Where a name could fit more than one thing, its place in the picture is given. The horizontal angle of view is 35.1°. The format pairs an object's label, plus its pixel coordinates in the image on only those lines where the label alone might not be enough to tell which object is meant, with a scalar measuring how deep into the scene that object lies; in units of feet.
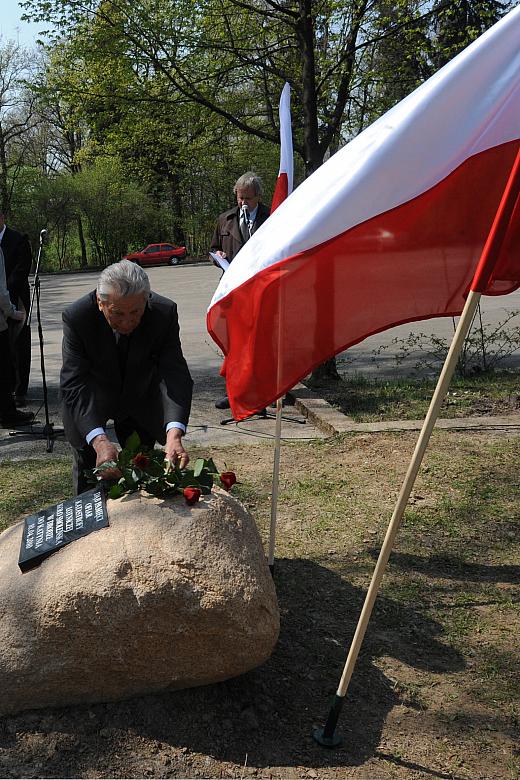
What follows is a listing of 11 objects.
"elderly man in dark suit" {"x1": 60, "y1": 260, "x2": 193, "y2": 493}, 13.47
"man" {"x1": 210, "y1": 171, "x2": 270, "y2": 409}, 24.04
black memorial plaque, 10.91
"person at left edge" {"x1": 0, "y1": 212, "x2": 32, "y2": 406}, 27.68
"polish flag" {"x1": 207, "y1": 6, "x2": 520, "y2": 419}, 9.98
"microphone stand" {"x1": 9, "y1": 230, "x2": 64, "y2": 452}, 23.58
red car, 123.13
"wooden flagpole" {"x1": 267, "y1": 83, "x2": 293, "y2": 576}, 14.19
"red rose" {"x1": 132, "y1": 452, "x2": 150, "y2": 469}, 11.19
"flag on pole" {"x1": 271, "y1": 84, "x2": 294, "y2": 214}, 14.19
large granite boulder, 10.25
